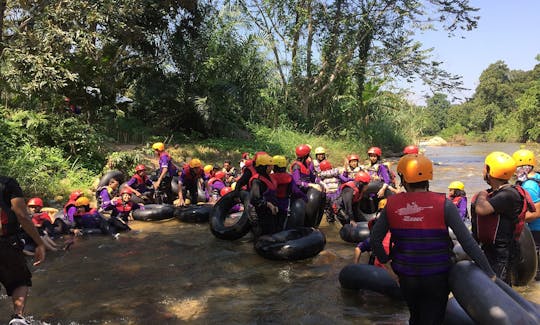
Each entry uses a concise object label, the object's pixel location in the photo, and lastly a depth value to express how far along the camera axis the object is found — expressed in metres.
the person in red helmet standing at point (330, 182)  9.12
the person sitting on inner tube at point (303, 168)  8.34
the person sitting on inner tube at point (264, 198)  6.70
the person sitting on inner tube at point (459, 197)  6.82
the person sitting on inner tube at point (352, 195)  7.87
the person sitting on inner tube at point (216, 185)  11.46
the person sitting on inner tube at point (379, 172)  7.95
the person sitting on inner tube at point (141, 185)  10.23
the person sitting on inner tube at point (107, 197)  8.91
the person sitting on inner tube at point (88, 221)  8.04
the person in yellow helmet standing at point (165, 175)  9.87
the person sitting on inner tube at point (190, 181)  9.85
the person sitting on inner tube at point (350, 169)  8.38
